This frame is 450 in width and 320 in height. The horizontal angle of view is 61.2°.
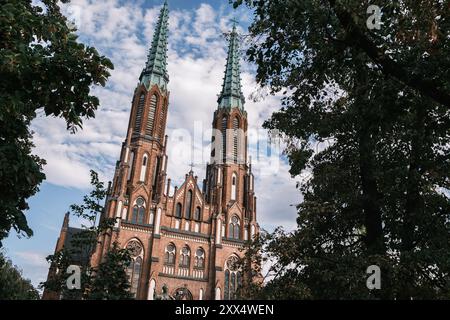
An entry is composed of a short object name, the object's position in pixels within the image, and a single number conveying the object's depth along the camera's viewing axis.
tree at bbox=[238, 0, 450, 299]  6.00
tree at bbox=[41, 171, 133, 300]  9.16
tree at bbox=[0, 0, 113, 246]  4.71
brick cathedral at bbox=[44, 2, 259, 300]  32.97
